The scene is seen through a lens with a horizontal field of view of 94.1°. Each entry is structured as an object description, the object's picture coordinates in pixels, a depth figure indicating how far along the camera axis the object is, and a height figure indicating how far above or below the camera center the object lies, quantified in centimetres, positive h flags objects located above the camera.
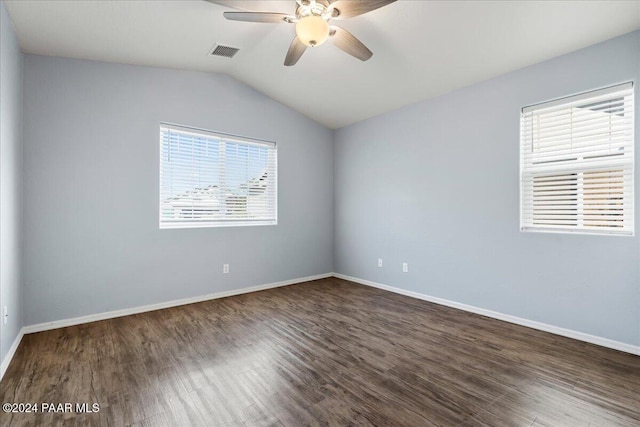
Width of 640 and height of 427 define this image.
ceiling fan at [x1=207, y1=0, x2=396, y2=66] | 211 +147
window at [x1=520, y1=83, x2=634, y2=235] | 264 +47
